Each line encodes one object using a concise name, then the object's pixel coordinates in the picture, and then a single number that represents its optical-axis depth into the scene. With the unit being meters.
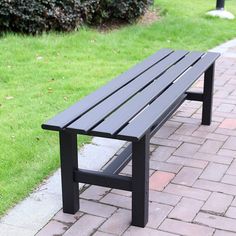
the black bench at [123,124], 3.08
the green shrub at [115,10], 8.72
